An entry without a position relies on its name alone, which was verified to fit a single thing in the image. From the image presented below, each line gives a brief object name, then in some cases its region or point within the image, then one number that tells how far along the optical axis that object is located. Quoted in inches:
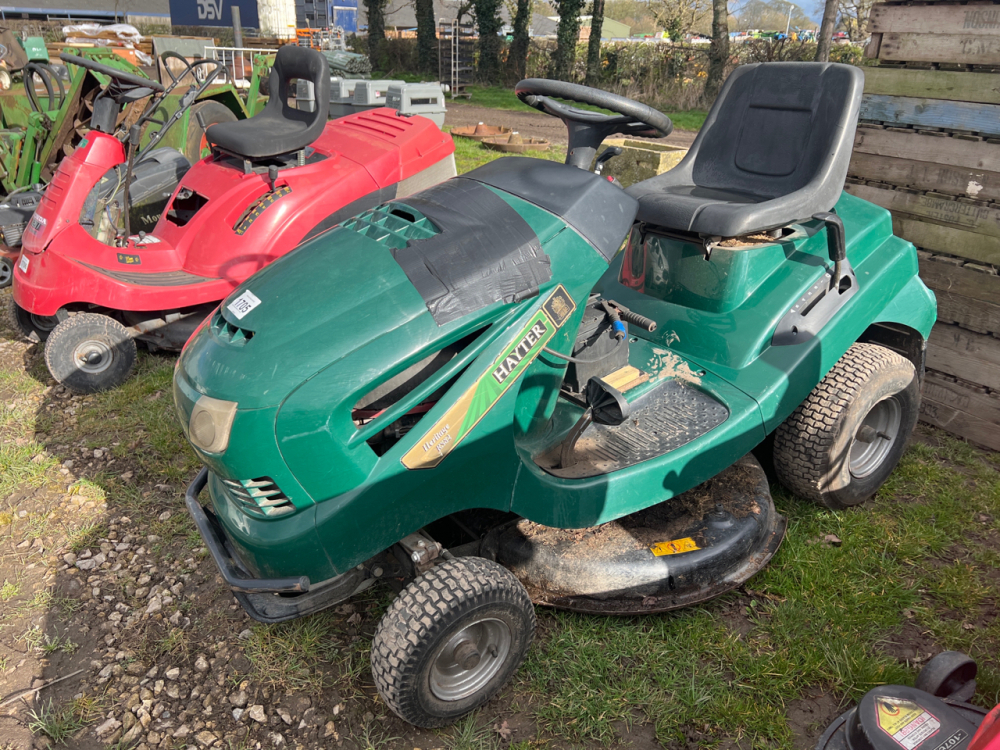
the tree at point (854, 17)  720.3
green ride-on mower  66.0
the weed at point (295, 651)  80.3
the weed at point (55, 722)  75.0
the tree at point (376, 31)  928.5
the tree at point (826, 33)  468.8
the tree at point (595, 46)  703.7
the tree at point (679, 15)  854.5
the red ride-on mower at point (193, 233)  134.7
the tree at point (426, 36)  829.8
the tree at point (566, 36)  748.6
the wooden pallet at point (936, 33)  111.7
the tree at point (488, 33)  797.2
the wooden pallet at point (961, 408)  121.6
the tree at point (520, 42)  790.5
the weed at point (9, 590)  92.5
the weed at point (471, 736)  72.9
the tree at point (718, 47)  623.5
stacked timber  114.0
